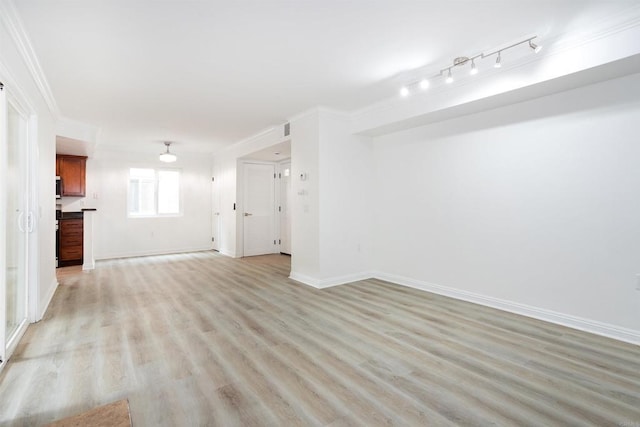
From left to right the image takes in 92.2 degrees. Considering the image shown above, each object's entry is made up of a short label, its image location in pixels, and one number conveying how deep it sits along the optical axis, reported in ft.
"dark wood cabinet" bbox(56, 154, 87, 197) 20.80
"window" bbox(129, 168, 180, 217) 24.14
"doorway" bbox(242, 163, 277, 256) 23.86
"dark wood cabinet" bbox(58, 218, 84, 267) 19.93
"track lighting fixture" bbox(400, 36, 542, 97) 8.79
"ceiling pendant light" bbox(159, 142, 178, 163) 21.44
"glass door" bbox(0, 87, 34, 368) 7.39
